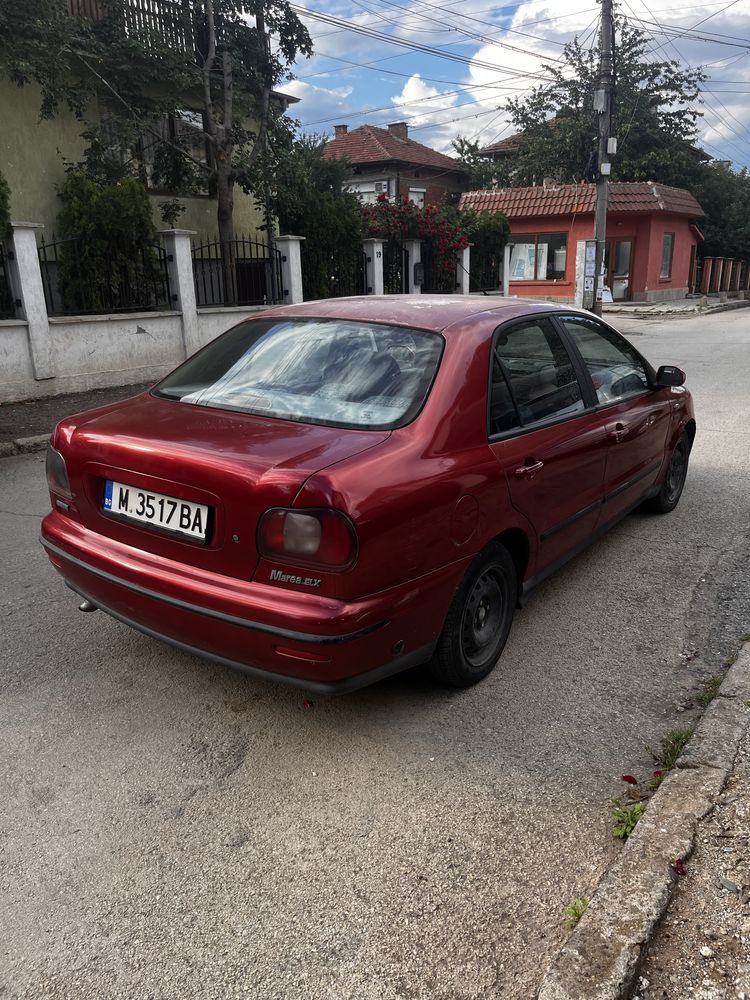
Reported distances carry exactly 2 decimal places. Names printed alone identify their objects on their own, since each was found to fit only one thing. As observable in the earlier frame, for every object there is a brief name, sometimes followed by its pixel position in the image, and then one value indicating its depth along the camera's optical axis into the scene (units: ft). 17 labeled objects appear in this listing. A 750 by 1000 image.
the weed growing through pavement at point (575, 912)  6.93
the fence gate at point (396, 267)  55.01
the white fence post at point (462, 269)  61.41
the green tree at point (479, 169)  120.98
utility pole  61.11
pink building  92.48
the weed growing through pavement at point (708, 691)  10.37
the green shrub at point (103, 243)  36.70
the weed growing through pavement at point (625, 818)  8.05
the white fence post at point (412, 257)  55.65
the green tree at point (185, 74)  41.06
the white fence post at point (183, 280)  38.50
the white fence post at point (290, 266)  44.80
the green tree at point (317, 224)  46.50
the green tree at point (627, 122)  107.55
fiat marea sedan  8.46
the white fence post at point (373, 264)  50.86
